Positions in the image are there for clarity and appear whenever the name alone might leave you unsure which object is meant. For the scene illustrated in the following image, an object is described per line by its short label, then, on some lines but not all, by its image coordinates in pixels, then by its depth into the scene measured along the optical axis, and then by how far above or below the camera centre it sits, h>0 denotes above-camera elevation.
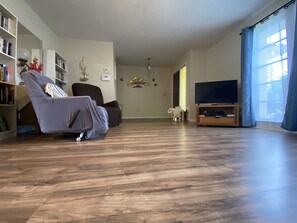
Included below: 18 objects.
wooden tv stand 3.65 -0.09
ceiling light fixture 6.39 +1.76
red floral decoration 2.67 +0.67
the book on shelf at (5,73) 2.08 +0.44
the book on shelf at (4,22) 2.04 +1.03
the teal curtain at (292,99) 2.42 +0.16
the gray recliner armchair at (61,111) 1.93 -0.02
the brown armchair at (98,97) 3.60 +0.28
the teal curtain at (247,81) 3.42 +0.57
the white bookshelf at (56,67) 3.16 +0.85
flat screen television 3.78 +0.41
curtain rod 2.61 +1.63
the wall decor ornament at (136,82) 7.18 +1.15
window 2.77 +0.71
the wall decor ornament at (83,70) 4.39 +1.00
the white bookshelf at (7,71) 2.08 +0.47
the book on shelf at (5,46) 2.03 +0.75
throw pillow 2.03 +0.23
